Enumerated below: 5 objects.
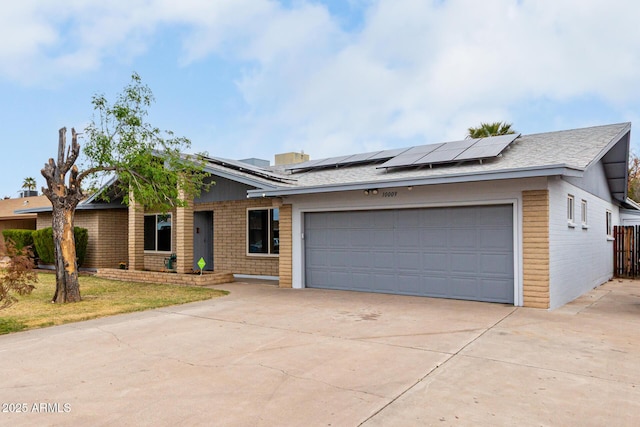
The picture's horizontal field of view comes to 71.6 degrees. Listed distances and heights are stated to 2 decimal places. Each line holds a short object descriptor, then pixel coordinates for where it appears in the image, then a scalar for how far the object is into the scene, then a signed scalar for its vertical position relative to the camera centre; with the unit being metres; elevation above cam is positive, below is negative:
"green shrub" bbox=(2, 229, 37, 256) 20.31 -0.57
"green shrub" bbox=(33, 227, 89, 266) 18.36 -0.81
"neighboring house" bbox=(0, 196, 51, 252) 28.43 +0.62
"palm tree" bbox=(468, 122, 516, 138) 20.62 +4.29
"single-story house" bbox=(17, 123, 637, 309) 9.20 +0.06
